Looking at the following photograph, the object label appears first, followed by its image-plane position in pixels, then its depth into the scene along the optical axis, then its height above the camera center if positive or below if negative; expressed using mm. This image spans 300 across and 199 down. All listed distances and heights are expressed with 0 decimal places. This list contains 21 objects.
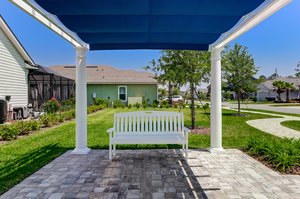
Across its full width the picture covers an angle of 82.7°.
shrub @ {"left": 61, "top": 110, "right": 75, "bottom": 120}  9115 -934
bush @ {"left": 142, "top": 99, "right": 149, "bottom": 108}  15035 -528
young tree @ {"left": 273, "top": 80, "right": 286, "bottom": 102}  27376 +1989
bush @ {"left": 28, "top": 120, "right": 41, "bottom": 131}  6638 -1083
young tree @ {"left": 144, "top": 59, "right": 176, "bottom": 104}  6940 +1174
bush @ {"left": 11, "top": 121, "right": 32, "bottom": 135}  6170 -1076
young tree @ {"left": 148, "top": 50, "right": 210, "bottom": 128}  6671 +1234
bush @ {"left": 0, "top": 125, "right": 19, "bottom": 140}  5600 -1148
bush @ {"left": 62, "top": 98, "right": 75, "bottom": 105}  12642 -305
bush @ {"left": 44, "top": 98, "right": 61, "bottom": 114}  9269 -446
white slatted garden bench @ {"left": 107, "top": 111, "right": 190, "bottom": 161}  3811 -760
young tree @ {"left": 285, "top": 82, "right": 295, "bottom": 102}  27166 +1808
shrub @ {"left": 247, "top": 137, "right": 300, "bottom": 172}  3459 -1207
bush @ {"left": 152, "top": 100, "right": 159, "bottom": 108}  14855 -521
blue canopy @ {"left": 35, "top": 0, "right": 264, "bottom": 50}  2547 +1433
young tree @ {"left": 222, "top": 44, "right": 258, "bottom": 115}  10729 +1811
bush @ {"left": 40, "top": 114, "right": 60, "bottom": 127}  7597 -1015
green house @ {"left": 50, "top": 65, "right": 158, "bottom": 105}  16776 +1000
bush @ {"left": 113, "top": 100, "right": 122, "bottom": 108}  15457 -550
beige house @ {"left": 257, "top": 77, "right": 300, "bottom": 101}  31396 +1348
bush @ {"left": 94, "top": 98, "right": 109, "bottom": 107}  15354 -364
